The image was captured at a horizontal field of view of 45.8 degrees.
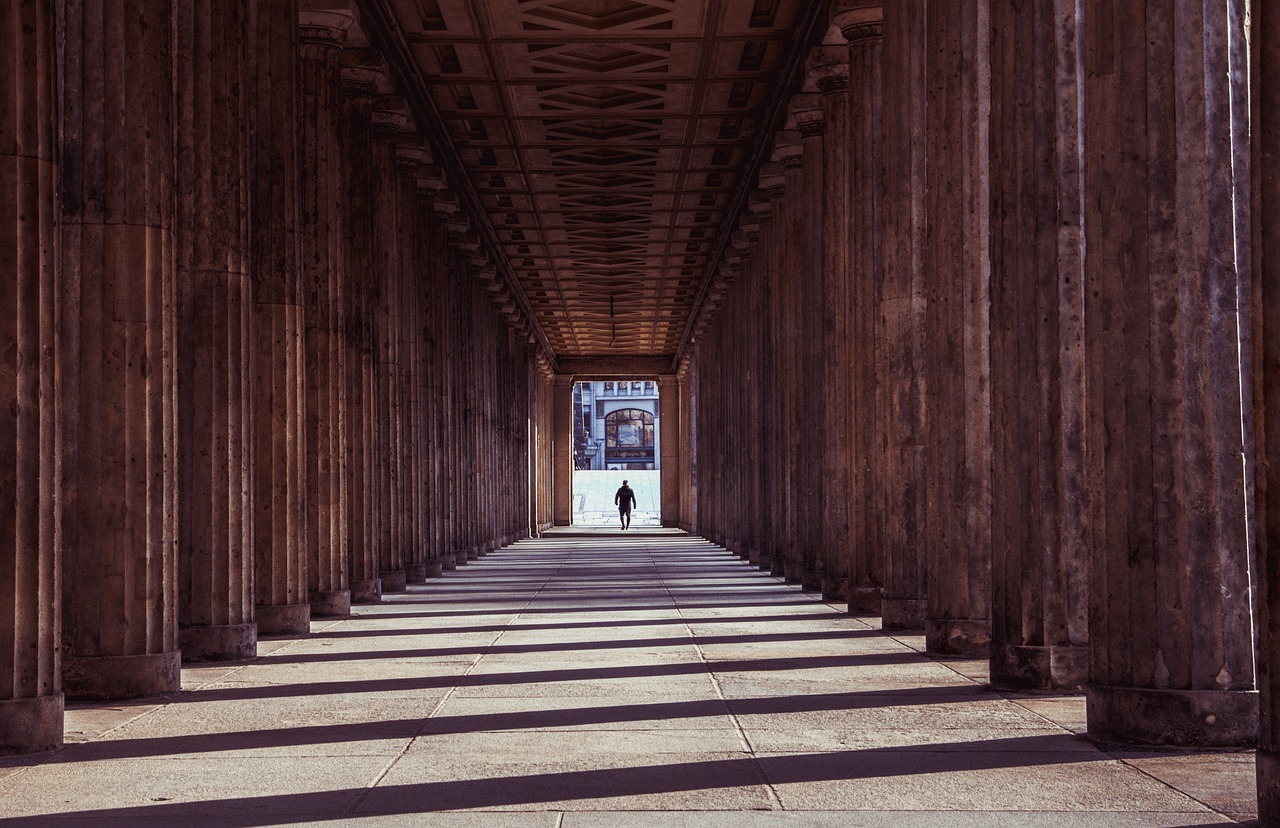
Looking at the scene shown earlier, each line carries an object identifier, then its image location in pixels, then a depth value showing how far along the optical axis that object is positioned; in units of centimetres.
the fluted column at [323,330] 1811
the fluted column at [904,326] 1538
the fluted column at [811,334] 2223
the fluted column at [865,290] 1783
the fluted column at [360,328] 2097
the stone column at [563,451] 6769
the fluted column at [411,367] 2569
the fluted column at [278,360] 1546
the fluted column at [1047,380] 994
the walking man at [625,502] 6350
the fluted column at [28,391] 811
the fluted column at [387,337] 2303
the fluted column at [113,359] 1047
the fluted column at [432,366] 2806
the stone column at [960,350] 1272
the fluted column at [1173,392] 766
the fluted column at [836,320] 1941
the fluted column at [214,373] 1281
